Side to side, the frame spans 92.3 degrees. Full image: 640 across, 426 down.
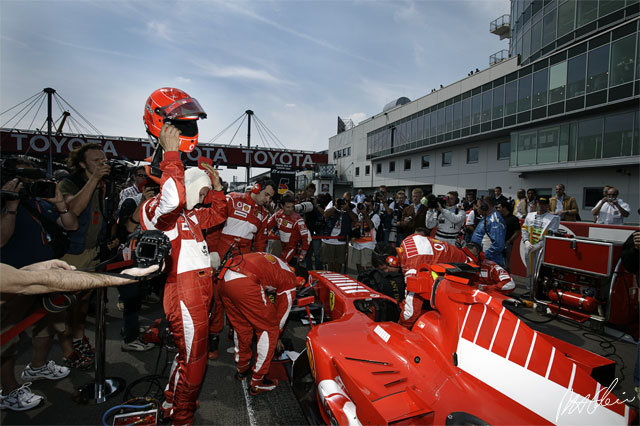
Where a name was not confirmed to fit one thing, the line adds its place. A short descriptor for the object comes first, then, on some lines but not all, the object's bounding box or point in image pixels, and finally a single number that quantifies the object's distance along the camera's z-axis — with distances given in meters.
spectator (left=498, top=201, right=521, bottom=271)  6.03
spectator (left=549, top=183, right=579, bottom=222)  7.73
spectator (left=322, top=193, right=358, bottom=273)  6.69
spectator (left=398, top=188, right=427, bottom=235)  6.86
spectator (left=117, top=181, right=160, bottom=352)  3.43
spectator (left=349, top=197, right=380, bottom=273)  7.06
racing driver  2.03
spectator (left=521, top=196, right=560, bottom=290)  5.84
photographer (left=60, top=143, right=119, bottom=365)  3.04
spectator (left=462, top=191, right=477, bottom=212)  9.20
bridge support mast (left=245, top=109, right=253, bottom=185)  21.26
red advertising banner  19.69
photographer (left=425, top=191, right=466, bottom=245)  5.91
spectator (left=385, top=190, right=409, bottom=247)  8.20
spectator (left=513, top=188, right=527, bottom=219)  8.98
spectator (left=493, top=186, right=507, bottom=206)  8.56
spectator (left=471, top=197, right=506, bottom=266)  5.48
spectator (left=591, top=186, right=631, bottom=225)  6.54
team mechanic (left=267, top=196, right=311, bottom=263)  5.50
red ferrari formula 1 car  1.63
